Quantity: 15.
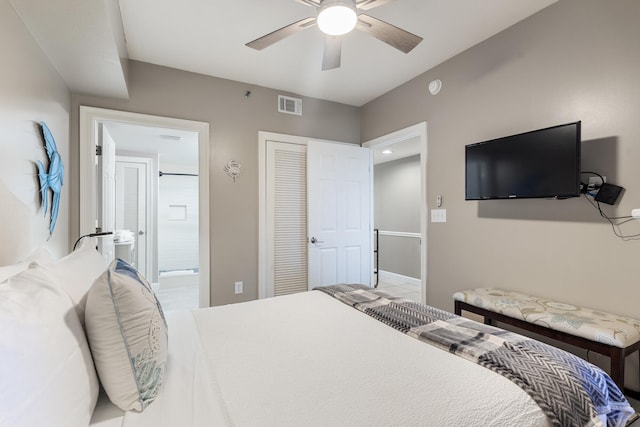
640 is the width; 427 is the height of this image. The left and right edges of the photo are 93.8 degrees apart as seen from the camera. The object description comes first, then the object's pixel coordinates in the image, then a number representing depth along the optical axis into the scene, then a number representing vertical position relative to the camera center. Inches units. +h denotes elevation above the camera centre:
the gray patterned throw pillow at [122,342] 33.4 -14.8
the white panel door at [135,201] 197.5 +7.6
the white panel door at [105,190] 107.0 +8.6
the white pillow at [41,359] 21.7 -12.5
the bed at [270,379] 26.5 -22.4
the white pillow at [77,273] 36.9 -8.6
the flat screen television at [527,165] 74.1 +13.2
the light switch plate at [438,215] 113.0 -1.0
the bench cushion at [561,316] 60.6 -24.2
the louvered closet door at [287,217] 133.6 -2.0
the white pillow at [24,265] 39.5 -7.8
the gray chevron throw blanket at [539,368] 36.5 -21.6
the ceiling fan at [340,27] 63.9 +43.5
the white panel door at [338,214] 137.2 -0.7
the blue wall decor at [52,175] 72.3 +9.5
